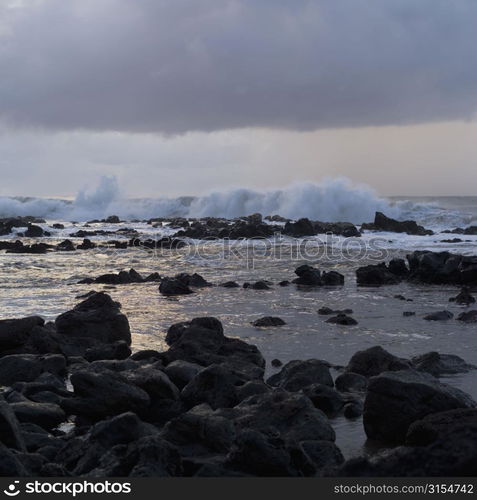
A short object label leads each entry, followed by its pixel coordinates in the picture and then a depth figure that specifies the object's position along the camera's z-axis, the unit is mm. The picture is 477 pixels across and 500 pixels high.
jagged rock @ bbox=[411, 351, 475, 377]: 9133
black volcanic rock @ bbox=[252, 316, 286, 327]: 13117
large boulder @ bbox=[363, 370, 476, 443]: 6637
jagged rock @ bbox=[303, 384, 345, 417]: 7552
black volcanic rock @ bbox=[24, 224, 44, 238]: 47781
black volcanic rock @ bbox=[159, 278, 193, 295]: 18141
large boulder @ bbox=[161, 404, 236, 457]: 6020
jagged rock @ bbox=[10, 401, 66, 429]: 7004
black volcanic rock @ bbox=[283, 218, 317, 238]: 45094
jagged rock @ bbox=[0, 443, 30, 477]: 4883
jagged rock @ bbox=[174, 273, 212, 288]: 19472
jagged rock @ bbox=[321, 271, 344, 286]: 20406
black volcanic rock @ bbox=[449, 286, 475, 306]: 16375
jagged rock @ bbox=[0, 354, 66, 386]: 8703
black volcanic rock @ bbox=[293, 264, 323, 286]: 20156
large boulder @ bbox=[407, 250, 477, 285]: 20125
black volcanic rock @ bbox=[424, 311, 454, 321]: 13781
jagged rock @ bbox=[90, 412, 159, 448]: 5965
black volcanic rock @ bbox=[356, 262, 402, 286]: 20469
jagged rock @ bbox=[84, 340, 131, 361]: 10086
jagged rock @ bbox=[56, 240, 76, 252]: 34466
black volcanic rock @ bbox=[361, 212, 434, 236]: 45694
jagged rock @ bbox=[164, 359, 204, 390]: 8312
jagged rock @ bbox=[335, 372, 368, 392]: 8388
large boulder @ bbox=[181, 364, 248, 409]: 7512
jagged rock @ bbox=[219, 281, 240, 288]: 19656
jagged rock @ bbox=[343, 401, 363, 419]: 7398
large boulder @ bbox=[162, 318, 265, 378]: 9219
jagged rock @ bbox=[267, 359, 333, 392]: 8266
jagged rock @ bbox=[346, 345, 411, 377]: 8968
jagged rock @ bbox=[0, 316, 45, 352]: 10297
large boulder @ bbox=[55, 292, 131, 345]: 11305
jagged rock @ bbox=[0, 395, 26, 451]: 5805
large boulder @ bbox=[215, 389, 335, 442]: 6266
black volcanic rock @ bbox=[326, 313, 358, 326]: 13228
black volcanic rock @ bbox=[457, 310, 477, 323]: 13394
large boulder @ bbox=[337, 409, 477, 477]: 4738
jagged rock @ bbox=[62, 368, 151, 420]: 7172
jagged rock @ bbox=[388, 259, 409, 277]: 22062
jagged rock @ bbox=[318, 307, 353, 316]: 14508
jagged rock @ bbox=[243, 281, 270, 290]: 19172
